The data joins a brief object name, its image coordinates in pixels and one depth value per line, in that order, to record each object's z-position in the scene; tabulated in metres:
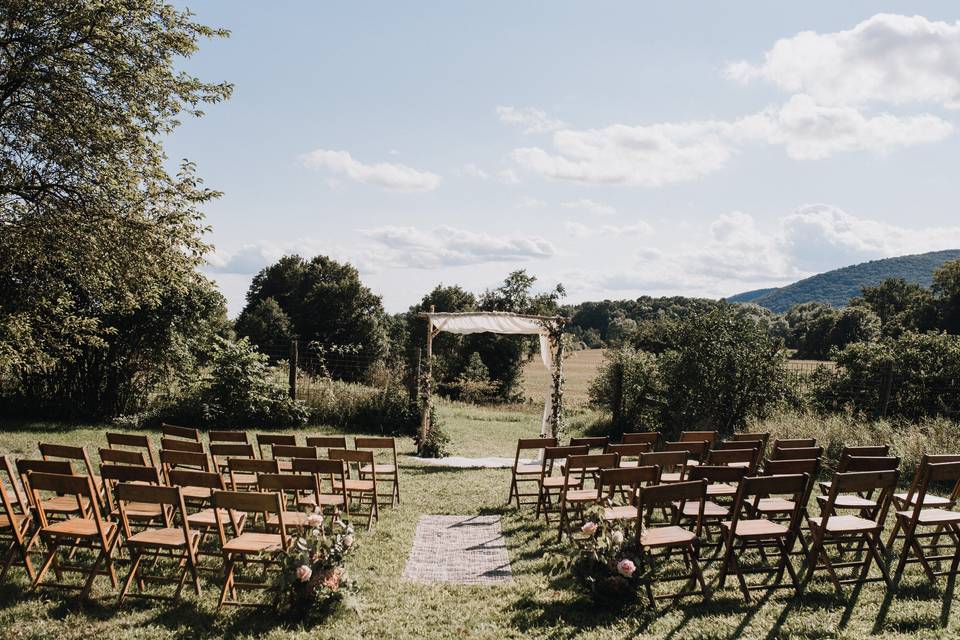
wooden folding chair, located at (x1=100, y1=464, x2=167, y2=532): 5.34
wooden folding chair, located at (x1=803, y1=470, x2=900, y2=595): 5.09
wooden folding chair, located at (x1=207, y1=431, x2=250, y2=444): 8.00
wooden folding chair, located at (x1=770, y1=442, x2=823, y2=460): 6.85
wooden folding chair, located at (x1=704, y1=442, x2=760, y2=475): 6.71
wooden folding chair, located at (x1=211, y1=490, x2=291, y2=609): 4.79
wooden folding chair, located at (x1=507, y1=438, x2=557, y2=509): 8.15
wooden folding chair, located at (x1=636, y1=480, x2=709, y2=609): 4.84
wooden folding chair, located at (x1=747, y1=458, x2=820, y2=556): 6.04
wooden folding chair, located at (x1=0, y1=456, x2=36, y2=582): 5.03
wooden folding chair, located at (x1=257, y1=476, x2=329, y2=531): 5.39
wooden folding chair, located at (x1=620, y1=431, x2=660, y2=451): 7.91
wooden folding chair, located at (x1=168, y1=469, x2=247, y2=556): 5.20
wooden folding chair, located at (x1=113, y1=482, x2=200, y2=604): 4.80
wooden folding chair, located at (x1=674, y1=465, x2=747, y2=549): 5.51
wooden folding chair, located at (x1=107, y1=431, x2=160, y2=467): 7.55
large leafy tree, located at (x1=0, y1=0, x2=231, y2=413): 9.90
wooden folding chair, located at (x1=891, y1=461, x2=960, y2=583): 5.18
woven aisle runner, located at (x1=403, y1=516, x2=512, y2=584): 5.69
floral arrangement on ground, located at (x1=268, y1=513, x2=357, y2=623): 4.63
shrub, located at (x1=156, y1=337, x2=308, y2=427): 14.62
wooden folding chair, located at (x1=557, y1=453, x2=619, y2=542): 6.58
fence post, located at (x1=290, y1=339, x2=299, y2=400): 15.61
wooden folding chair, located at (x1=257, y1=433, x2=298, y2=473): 7.93
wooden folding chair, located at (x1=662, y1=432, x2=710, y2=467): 7.68
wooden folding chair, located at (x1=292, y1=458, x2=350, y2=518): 6.27
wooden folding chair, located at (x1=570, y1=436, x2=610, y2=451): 7.81
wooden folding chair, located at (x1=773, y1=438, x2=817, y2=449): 7.53
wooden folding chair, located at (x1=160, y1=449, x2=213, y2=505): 6.55
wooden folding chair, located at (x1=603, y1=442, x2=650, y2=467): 7.36
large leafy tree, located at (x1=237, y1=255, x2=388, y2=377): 40.78
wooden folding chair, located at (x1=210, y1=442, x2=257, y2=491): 6.86
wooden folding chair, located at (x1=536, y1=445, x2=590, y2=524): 7.38
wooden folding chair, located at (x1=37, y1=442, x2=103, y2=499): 6.32
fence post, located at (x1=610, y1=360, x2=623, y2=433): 16.11
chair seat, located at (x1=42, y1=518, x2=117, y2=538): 5.10
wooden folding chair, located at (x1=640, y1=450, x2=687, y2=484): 6.48
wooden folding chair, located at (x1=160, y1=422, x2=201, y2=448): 8.35
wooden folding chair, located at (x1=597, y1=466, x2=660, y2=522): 5.64
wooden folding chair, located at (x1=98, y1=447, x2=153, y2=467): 6.53
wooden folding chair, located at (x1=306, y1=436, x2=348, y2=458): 8.34
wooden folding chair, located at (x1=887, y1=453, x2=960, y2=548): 5.55
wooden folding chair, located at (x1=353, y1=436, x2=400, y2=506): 8.25
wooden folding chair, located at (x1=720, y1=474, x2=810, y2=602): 4.98
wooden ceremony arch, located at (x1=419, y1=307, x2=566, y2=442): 12.78
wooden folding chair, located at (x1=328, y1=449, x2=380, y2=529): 7.19
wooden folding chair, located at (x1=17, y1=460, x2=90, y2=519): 5.47
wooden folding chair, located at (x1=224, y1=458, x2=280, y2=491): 6.09
